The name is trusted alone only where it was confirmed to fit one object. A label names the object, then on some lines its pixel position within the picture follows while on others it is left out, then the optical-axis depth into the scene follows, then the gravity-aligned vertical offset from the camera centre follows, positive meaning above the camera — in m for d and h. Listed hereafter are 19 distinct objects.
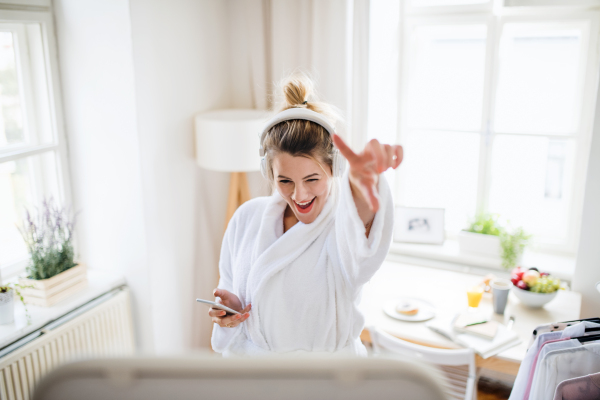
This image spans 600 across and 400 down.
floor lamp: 2.27 -0.18
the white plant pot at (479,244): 2.61 -0.73
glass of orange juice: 2.20 -0.83
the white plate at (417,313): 2.14 -0.89
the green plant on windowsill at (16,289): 1.92 -0.72
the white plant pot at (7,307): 1.90 -0.74
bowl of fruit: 2.16 -0.79
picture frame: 2.80 -0.68
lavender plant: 2.05 -0.57
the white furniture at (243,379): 0.32 -0.18
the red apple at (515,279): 2.25 -0.78
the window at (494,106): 2.50 -0.04
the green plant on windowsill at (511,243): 2.51 -0.70
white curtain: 2.45 +0.21
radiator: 1.83 -0.94
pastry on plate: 2.16 -0.87
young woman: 1.17 -0.38
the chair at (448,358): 1.83 -0.92
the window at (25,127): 2.08 -0.10
